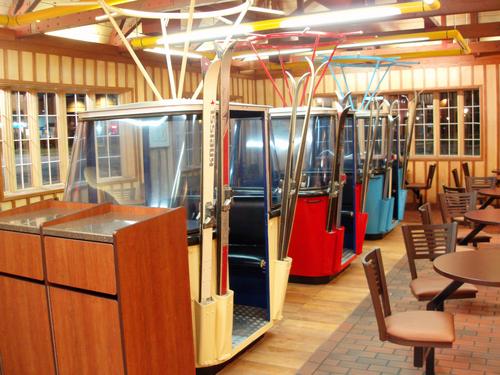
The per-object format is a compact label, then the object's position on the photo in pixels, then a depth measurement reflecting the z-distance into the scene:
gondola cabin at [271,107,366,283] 6.25
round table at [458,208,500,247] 5.59
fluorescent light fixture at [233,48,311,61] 7.81
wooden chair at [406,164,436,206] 11.34
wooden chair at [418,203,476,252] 5.34
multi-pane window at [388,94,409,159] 12.55
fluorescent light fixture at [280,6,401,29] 5.86
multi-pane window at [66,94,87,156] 8.66
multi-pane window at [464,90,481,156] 11.95
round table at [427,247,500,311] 3.59
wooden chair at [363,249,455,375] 3.41
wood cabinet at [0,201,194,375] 2.95
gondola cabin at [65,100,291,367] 3.82
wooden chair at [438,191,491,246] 6.93
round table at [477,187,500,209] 7.51
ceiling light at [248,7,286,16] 4.88
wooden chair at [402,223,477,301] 4.38
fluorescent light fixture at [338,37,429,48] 8.25
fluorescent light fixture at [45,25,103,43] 8.68
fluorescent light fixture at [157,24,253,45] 6.71
